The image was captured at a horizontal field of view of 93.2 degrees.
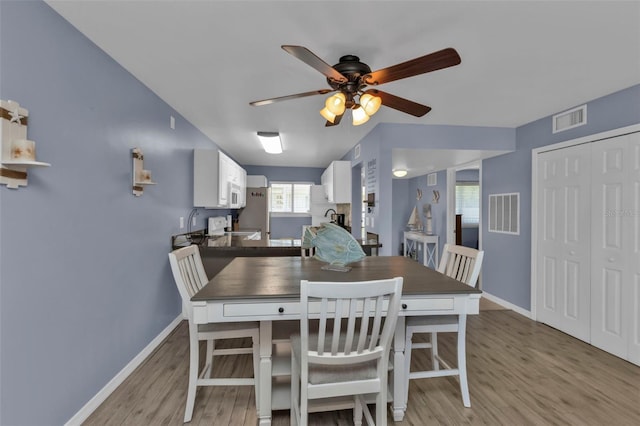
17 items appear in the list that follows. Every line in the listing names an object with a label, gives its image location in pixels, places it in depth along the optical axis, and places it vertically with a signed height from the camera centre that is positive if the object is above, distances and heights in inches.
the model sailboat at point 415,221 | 273.9 -6.5
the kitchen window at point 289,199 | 298.4 +13.9
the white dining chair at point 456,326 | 75.7 -28.1
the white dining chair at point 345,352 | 49.1 -25.3
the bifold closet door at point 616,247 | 103.1 -11.1
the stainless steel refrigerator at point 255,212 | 253.3 +0.5
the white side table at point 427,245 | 237.6 -26.1
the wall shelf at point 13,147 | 53.2 +11.4
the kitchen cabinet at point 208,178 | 153.6 +17.6
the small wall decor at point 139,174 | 96.5 +12.3
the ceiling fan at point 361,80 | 58.7 +29.9
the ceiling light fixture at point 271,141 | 166.7 +41.9
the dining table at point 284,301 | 58.2 -17.5
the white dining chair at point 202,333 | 69.2 -28.4
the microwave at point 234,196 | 179.2 +10.6
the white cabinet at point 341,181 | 204.1 +21.9
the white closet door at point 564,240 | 120.6 -10.4
